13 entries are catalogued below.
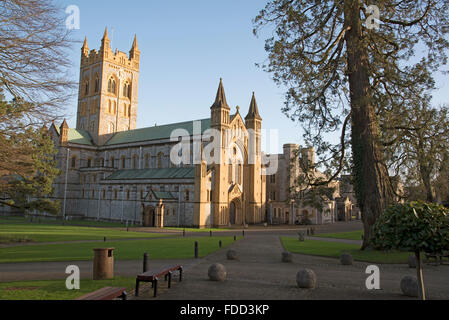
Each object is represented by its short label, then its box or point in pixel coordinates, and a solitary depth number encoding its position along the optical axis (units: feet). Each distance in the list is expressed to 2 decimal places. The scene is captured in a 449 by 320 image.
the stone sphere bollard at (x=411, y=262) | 57.72
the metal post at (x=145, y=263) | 44.90
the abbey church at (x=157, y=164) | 167.32
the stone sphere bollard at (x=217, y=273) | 43.55
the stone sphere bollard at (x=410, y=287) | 36.81
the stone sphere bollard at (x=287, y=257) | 63.41
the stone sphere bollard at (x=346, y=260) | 60.21
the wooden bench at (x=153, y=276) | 34.59
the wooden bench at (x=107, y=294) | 26.50
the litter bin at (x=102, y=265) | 43.19
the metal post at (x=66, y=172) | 198.20
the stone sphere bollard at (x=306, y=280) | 39.83
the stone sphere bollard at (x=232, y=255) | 65.62
